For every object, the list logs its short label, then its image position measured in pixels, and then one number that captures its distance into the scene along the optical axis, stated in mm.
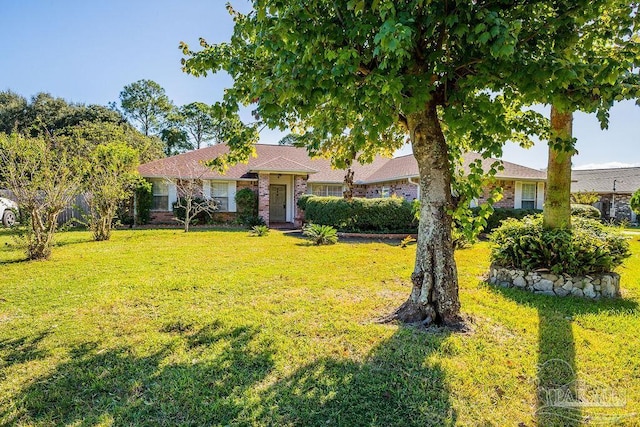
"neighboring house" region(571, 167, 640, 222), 23656
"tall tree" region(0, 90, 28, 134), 27484
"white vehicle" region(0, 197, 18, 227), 15070
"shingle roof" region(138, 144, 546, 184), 17094
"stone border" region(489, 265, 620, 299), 5746
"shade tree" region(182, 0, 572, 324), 2965
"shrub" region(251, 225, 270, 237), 13325
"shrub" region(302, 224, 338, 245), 11305
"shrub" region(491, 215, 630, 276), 5887
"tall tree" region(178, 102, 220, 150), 36566
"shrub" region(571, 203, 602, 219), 15080
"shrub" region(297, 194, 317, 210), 16417
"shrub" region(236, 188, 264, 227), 17188
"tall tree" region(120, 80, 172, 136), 36969
